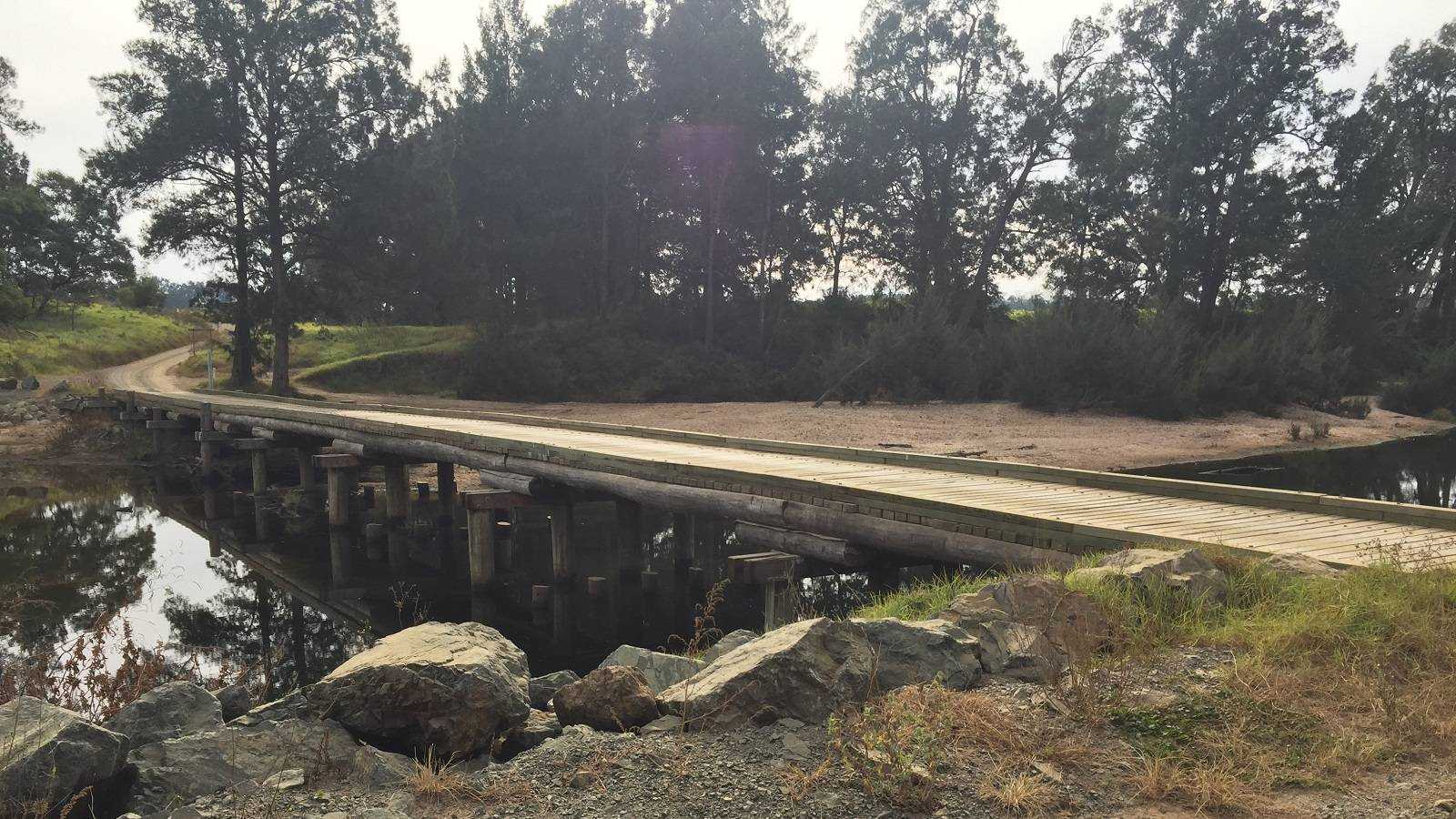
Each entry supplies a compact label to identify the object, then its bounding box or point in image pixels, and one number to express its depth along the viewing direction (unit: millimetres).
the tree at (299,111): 30500
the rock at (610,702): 4395
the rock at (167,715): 4430
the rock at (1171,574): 5148
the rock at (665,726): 4215
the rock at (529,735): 4363
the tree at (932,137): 40062
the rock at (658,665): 5207
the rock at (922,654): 4422
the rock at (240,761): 3943
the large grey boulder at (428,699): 4242
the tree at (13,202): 35375
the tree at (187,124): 28953
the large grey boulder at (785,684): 4145
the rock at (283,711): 4520
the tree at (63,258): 43906
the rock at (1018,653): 4508
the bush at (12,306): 32275
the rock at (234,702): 5004
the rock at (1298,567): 5258
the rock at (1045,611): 4579
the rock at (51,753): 3639
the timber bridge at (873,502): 6711
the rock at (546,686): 5113
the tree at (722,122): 37781
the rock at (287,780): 3887
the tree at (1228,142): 39281
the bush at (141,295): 59438
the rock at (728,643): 5496
